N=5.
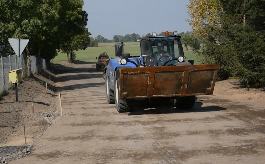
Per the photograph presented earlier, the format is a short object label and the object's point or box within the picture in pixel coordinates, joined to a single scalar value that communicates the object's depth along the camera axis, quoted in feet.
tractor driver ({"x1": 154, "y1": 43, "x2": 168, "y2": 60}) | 45.78
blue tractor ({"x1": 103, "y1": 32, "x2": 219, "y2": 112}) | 39.65
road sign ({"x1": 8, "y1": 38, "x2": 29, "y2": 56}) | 51.19
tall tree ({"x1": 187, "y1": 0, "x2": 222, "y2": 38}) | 89.92
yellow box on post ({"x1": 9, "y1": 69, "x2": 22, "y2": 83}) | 50.80
